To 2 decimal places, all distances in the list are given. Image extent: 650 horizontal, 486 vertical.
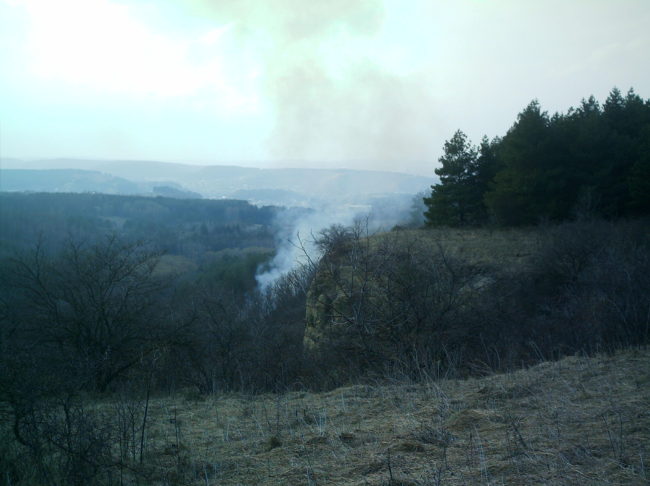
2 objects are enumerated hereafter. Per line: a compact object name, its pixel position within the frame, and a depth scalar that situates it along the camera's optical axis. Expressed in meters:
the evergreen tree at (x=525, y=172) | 19.89
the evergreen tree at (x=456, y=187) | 24.30
